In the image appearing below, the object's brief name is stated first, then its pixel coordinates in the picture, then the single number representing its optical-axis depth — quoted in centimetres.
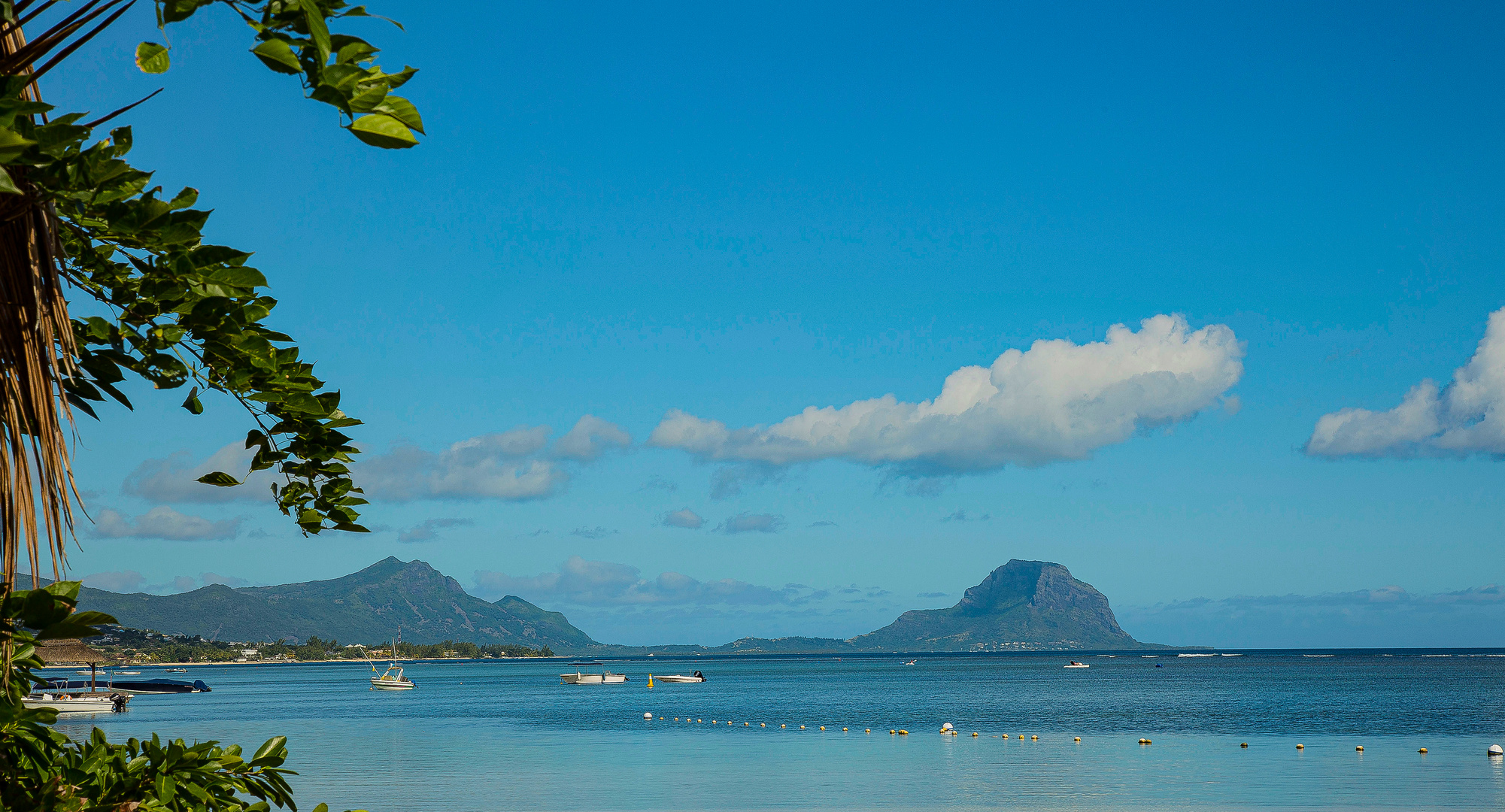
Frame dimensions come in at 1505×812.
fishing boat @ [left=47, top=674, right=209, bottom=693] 9356
